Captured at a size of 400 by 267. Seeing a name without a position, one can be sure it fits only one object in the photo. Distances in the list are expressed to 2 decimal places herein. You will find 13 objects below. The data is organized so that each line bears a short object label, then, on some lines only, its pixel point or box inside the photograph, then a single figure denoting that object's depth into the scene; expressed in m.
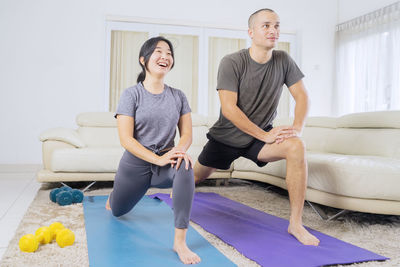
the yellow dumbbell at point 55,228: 1.70
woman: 1.69
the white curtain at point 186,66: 5.41
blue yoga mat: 1.46
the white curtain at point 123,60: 5.15
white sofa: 2.01
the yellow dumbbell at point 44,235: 1.63
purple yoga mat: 1.50
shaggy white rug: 1.49
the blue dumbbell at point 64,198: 2.48
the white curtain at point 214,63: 5.55
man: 1.99
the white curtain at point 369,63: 4.72
